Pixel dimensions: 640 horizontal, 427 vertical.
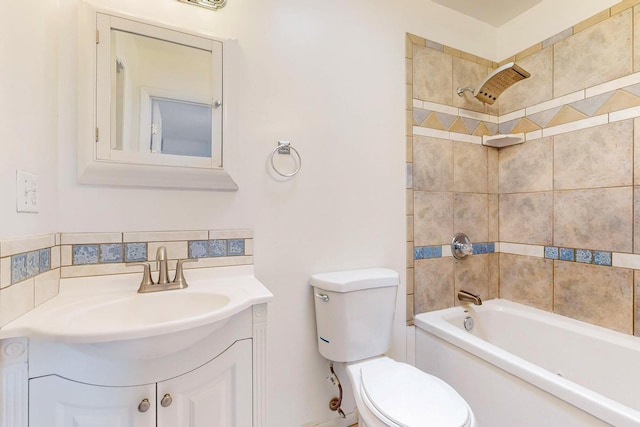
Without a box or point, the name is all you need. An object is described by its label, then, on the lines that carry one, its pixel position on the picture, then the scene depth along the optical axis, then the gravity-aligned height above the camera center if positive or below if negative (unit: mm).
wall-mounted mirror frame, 1081 +365
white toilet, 1100 -586
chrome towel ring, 1397 +313
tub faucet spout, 1767 -496
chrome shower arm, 1903 +812
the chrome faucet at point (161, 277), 1097 -227
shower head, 1648 +799
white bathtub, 1051 -688
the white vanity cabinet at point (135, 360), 748 -402
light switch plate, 849 +79
